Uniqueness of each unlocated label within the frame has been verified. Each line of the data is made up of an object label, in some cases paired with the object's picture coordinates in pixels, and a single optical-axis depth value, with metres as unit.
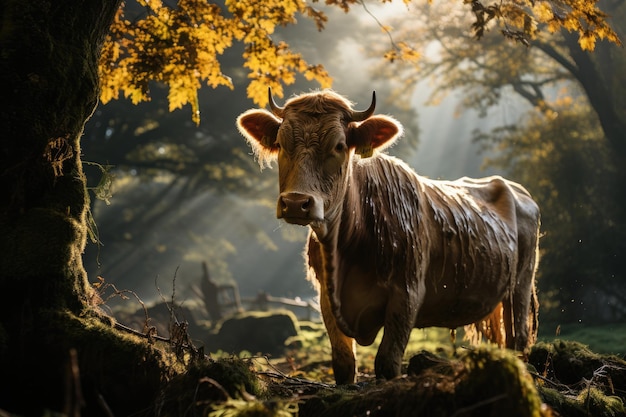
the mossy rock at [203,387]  2.64
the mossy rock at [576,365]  4.63
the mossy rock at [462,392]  2.20
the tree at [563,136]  14.81
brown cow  3.90
